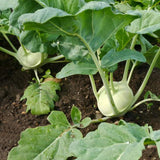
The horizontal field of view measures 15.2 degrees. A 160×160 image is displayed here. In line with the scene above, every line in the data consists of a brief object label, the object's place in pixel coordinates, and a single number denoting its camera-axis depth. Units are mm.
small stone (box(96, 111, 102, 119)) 1391
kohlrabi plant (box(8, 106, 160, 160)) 1059
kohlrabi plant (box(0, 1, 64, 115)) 1224
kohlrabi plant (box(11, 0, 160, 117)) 1117
